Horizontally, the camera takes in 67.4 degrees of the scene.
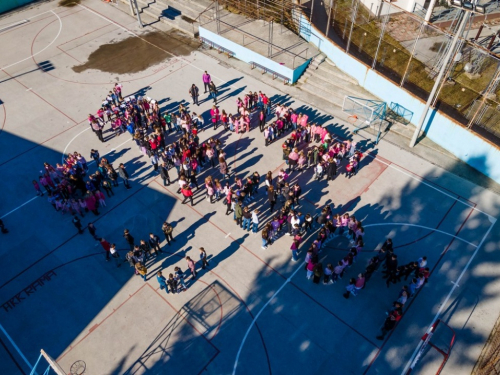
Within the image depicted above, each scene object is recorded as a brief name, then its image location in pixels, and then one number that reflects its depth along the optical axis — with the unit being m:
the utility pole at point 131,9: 34.34
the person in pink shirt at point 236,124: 23.31
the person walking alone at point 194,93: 25.05
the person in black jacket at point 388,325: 14.38
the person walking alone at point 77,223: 18.25
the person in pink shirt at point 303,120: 22.67
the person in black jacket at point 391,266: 15.56
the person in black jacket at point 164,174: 20.06
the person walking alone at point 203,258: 16.62
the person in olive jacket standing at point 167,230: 17.57
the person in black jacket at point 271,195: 18.27
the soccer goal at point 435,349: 14.35
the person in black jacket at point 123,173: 20.07
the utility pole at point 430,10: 27.09
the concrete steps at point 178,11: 32.97
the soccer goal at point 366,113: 23.64
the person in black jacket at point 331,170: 19.70
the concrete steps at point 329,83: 25.75
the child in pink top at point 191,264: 16.36
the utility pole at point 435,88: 16.80
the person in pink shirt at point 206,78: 25.84
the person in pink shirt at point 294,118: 23.07
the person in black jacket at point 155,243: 17.03
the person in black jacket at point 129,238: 17.16
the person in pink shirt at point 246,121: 23.29
